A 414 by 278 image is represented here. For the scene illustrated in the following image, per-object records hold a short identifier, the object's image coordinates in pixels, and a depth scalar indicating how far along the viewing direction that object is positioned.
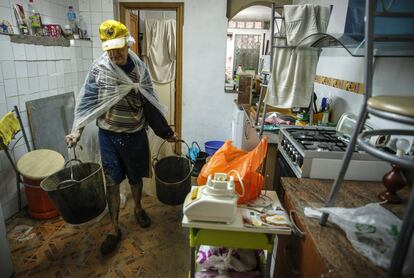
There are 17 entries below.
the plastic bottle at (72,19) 2.86
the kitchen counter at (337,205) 0.74
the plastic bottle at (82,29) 3.02
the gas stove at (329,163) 1.26
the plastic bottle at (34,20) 2.28
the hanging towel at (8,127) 1.97
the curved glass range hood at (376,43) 0.97
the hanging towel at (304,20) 1.63
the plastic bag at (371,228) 0.77
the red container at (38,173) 2.08
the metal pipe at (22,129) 2.14
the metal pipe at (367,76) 0.78
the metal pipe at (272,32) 1.74
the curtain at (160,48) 4.51
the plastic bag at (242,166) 1.18
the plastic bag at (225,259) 1.23
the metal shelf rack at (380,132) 0.61
